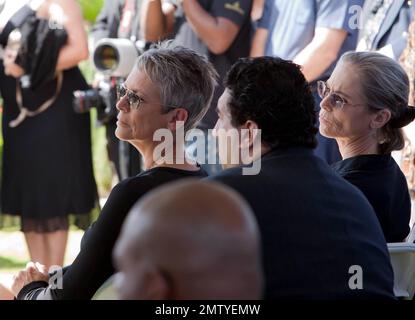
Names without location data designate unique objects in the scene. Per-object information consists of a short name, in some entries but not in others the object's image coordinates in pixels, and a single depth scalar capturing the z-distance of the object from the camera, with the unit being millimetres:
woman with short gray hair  5090
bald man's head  3300
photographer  6555
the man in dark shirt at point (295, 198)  4677
